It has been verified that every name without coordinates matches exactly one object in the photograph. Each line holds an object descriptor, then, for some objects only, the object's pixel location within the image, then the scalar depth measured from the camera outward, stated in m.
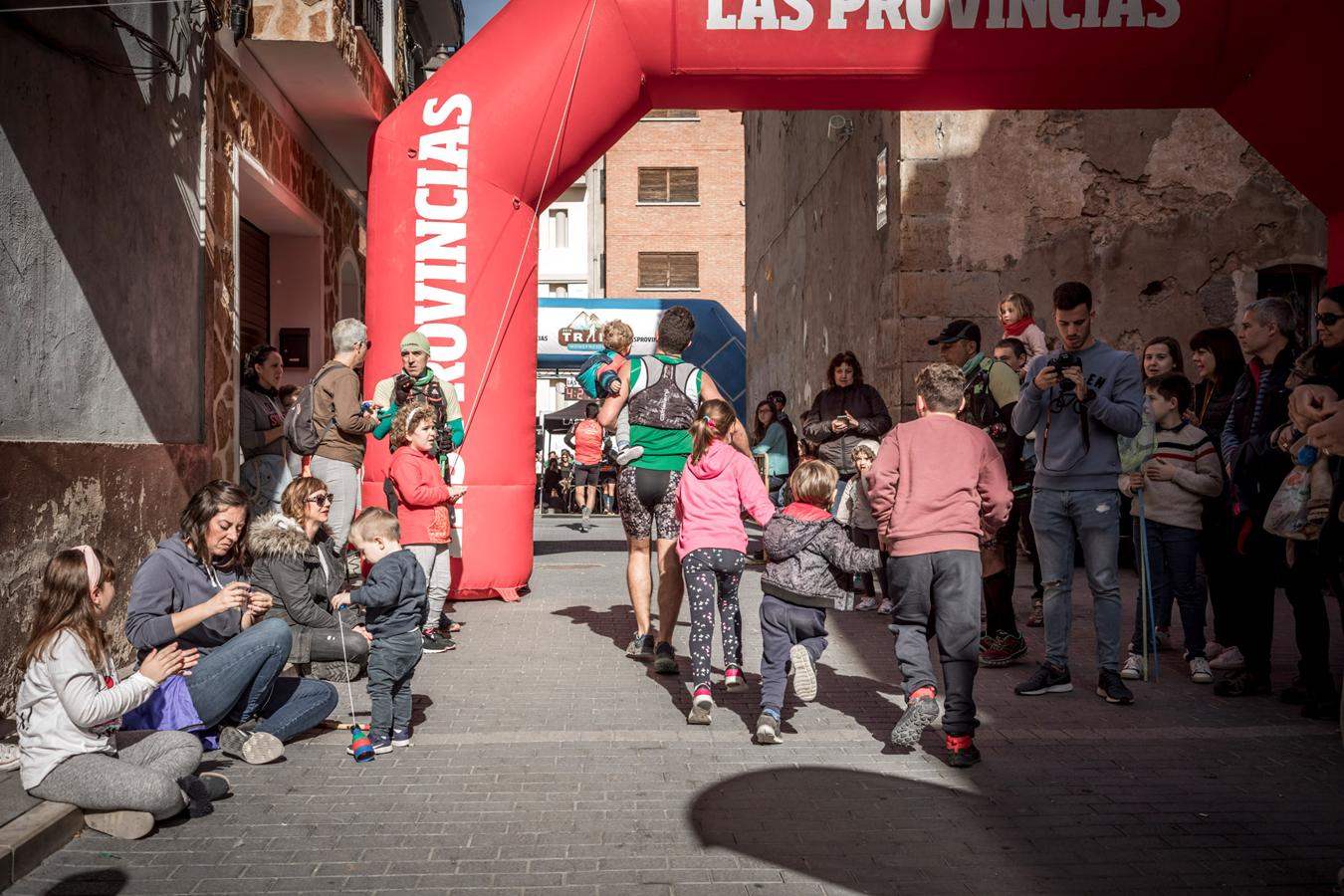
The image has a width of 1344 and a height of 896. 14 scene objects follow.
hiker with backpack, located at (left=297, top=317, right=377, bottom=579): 7.90
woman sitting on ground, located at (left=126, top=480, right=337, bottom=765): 4.80
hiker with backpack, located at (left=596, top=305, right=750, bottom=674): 6.75
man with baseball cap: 7.23
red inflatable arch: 8.48
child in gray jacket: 5.38
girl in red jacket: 6.97
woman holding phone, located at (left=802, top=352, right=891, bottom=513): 9.17
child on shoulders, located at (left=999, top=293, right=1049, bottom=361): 7.58
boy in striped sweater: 6.70
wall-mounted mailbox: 12.77
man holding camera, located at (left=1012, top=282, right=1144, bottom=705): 6.04
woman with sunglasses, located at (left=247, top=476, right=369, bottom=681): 6.05
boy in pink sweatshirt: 5.11
